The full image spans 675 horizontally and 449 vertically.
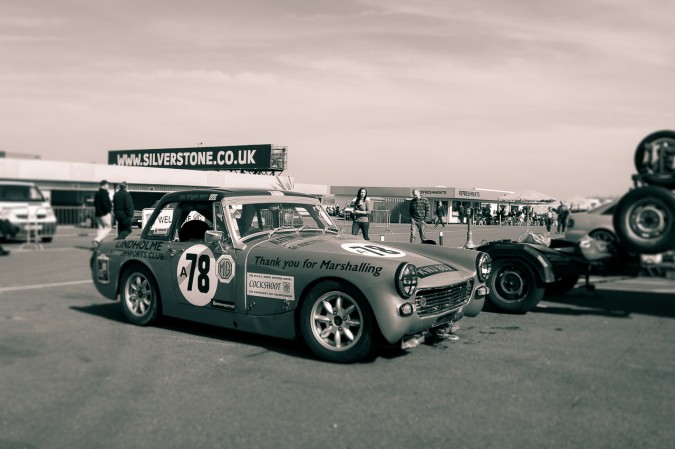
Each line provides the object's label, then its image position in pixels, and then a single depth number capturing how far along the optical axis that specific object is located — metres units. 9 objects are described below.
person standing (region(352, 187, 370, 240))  15.73
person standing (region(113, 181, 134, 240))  13.90
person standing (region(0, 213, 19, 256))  16.78
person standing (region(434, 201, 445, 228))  30.92
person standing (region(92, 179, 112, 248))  14.53
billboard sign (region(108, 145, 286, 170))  57.59
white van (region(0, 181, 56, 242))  18.20
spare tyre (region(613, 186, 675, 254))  5.79
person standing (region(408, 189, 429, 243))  15.76
